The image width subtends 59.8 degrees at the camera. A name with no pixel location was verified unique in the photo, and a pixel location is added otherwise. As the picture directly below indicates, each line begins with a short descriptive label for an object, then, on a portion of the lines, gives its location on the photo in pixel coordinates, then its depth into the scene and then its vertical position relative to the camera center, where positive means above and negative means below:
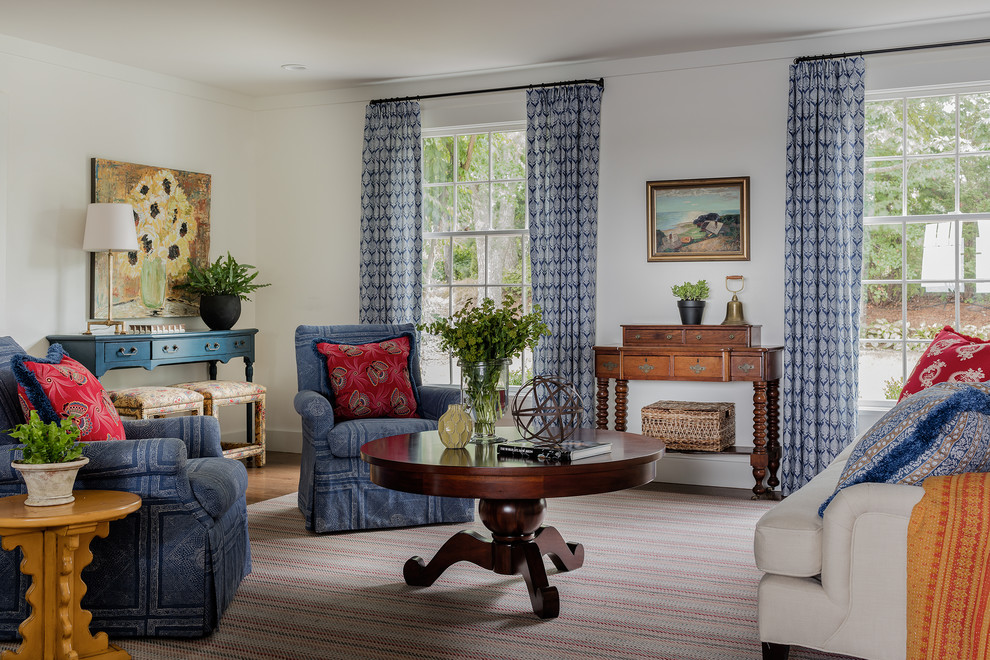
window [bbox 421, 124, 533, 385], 6.05 +0.76
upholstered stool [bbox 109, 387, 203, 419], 5.00 -0.42
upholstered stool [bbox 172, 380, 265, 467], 5.58 -0.47
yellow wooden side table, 2.46 -0.69
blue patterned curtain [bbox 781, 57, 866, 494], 4.96 +0.42
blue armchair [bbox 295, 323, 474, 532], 4.16 -0.75
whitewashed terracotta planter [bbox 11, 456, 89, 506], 2.49 -0.44
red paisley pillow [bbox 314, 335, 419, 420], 4.47 -0.27
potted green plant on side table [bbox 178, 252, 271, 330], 6.07 +0.28
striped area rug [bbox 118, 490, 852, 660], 2.78 -1.01
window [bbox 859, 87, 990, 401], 4.93 +0.62
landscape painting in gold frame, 5.32 +0.70
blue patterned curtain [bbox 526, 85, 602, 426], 5.61 +0.67
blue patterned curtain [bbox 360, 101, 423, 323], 6.16 +0.81
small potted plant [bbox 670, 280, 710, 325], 5.22 +0.18
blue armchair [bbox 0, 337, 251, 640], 2.81 -0.74
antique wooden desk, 4.94 -0.19
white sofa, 2.15 -0.62
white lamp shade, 5.24 +0.61
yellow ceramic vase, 3.20 -0.37
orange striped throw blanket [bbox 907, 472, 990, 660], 2.04 -0.58
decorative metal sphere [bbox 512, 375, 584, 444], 3.12 -0.31
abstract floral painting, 5.58 +0.65
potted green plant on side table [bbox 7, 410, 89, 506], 2.51 -0.39
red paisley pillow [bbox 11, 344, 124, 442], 2.88 -0.23
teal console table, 5.05 -0.12
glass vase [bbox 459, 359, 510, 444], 3.36 -0.24
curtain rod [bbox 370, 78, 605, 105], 5.61 +1.66
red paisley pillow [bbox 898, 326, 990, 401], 3.37 -0.13
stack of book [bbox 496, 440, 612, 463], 2.92 -0.42
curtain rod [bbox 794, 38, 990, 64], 4.78 +1.61
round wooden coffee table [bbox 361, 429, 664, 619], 2.77 -0.50
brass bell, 5.20 +0.11
